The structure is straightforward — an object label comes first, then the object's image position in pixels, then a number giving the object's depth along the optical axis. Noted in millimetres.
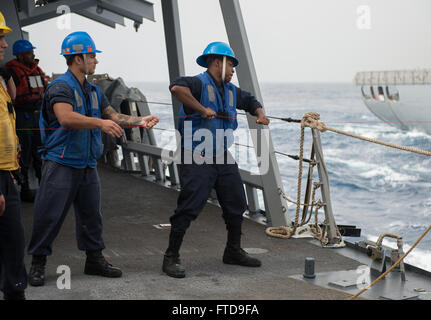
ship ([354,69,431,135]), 68750
